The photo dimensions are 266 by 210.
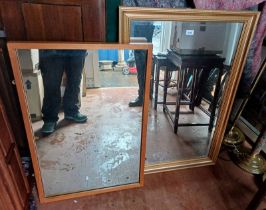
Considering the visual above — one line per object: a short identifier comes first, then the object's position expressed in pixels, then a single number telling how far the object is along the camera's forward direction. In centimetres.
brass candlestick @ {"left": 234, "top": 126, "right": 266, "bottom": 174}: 151
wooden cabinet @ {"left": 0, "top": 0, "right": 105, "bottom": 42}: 91
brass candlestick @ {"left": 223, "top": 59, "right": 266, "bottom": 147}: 163
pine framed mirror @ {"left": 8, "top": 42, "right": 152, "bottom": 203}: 100
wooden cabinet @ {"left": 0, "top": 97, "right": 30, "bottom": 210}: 93
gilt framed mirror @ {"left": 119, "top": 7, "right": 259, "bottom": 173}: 108
